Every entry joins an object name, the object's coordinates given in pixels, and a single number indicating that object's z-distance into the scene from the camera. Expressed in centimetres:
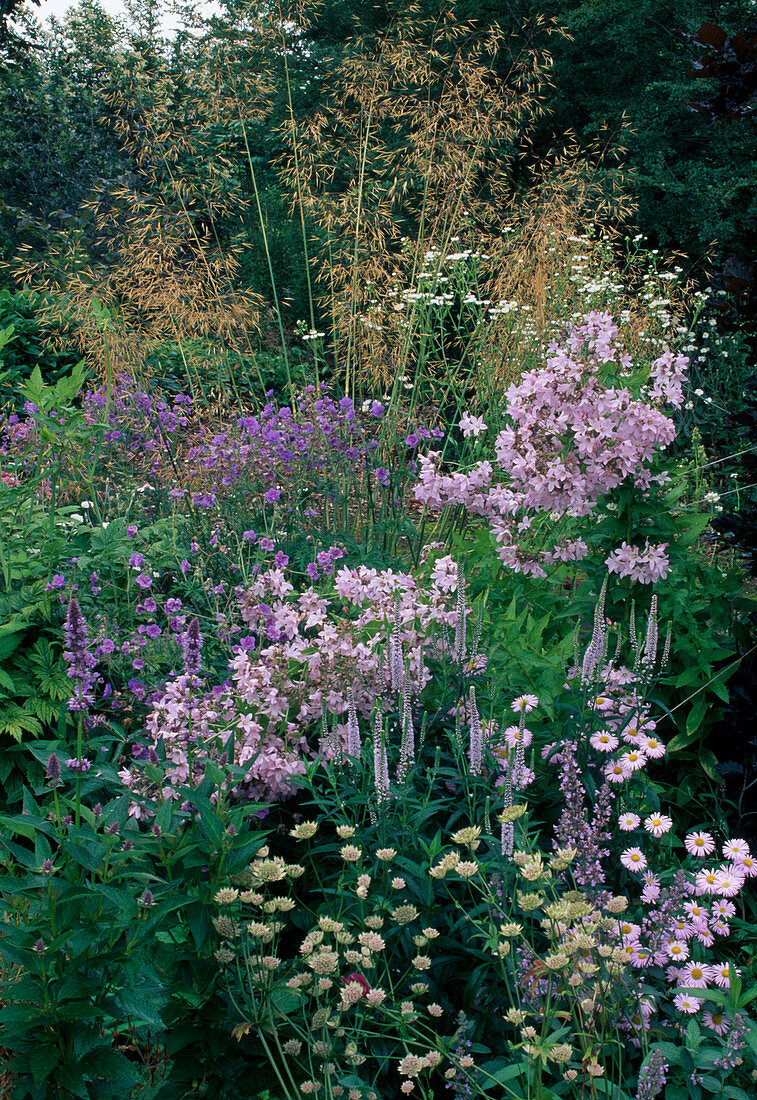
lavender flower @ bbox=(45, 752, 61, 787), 154
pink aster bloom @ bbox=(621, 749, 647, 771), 199
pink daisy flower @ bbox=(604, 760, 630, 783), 200
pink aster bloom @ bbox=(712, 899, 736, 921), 195
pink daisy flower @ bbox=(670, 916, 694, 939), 174
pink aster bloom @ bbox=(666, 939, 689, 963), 181
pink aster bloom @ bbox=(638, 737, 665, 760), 201
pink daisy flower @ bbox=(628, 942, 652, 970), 163
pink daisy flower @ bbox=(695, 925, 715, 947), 186
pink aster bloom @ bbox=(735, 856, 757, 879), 204
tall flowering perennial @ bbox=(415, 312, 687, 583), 268
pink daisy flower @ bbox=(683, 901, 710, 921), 186
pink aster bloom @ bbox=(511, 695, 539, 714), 208
